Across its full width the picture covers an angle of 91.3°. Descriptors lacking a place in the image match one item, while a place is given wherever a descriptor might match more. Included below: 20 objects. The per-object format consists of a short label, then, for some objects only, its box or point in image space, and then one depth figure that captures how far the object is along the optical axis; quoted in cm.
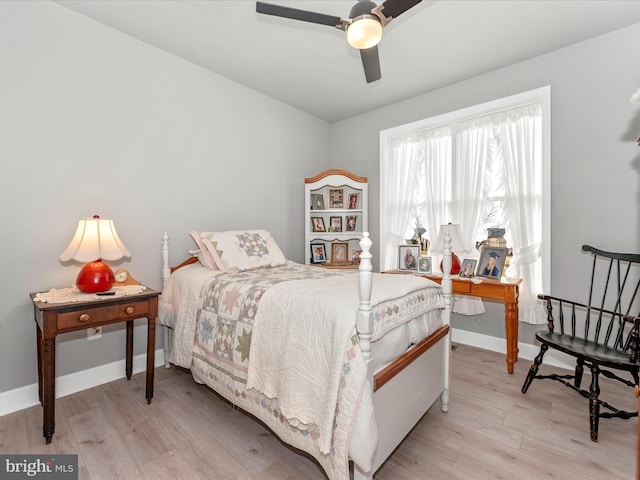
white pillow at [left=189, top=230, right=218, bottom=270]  255
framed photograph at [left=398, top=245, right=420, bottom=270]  332
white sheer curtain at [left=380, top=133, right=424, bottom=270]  366
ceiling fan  152
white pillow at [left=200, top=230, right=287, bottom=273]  253
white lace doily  187
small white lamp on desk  305
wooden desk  257
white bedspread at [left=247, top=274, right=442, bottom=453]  132
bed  129
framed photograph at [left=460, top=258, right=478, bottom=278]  293
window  283
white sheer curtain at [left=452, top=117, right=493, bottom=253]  312
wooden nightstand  173
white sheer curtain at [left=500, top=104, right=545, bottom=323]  283
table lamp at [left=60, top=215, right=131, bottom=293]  199
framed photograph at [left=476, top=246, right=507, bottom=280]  280
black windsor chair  177
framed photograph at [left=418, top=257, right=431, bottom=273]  320
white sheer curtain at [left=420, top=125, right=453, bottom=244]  339
